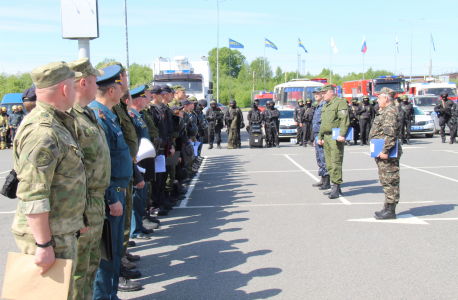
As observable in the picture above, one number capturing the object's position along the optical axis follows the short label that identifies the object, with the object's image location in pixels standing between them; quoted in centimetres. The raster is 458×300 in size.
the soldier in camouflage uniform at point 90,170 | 282
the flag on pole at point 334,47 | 4870
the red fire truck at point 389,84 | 2739
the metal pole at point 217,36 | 3974
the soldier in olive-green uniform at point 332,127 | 789
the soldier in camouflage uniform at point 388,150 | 618
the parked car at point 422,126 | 2008
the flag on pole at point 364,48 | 4650
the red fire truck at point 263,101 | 3013
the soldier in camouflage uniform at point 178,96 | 929
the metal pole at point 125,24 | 2244
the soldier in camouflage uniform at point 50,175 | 222
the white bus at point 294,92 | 2239
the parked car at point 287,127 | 1978
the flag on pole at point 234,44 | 3954
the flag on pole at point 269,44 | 4322
